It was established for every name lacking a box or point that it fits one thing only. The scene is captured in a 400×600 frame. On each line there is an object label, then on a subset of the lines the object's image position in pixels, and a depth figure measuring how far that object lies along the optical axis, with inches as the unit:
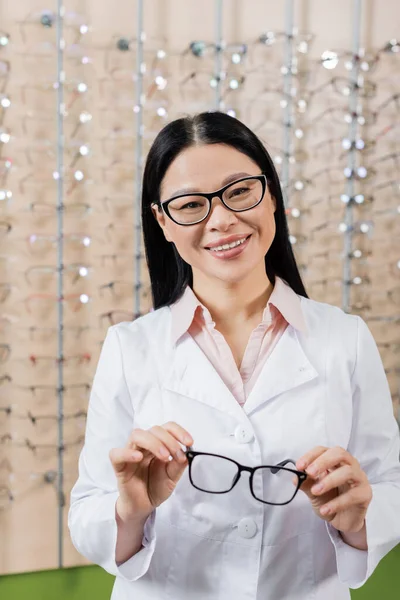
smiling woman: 37.1
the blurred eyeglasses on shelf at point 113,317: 87.7
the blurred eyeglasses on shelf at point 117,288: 87.3
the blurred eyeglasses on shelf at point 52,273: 85.1
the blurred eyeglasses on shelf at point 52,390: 86.0
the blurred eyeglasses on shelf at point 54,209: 84.4
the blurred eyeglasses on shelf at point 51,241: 84.8
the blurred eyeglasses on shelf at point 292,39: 88.3
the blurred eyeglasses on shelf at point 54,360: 85.5
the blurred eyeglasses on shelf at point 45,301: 85.4
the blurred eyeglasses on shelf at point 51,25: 81.7
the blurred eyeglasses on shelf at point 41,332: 85.3
